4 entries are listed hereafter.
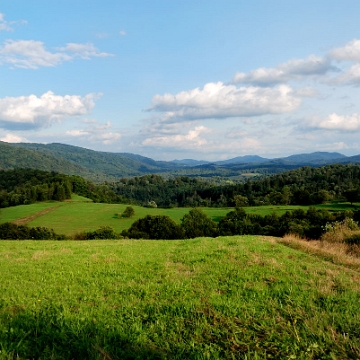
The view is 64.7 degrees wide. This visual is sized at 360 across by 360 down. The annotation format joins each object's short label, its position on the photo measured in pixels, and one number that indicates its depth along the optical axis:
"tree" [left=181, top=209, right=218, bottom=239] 60.69
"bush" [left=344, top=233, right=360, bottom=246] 17.70
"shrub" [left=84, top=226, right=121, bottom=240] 40.31
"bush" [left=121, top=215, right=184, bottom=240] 50.67
